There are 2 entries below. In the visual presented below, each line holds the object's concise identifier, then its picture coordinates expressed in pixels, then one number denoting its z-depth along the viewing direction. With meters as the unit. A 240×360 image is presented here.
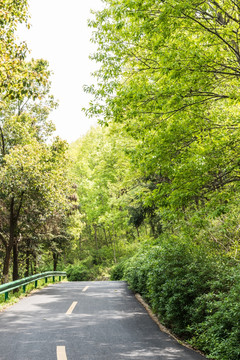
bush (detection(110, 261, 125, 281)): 27.69
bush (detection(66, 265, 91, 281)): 35.78
